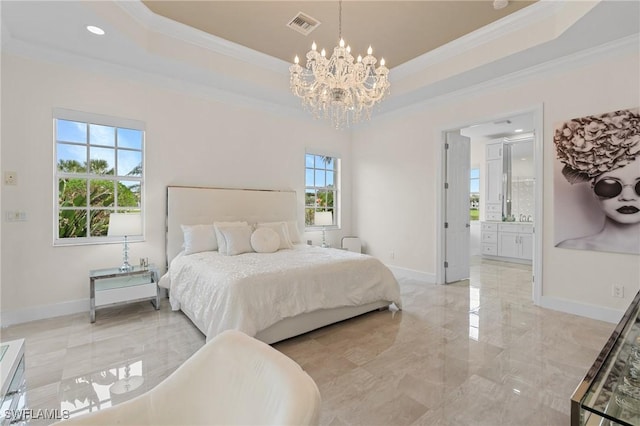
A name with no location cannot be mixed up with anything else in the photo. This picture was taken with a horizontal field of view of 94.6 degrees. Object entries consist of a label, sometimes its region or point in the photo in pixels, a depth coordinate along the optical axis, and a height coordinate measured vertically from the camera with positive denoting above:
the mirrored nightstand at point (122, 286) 3.11 -0.85
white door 4.66 +0.06
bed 2.45 -0.69
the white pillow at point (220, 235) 3.65 -0.32
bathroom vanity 6.65 +0.49
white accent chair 0.85 -0.58
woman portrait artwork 2.99 +0.32
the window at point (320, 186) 5.51 +0.47
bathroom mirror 6.74 +0.76
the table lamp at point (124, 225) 3.19 -0.18
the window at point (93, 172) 3.34 +0.44
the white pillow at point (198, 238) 3.67 -0.36
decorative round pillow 3.71 -0.39
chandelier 2.60 +1.19
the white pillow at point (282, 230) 4.07 -0.28
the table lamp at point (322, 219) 5.12 -0.15
